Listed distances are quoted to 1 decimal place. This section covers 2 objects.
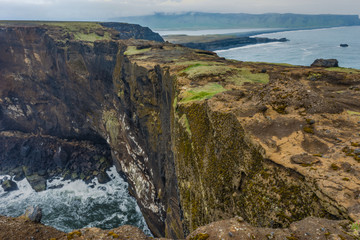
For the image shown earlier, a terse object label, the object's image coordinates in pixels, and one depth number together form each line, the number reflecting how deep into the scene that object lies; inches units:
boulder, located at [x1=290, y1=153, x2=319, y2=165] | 319.9
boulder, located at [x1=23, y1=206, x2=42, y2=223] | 437.7
